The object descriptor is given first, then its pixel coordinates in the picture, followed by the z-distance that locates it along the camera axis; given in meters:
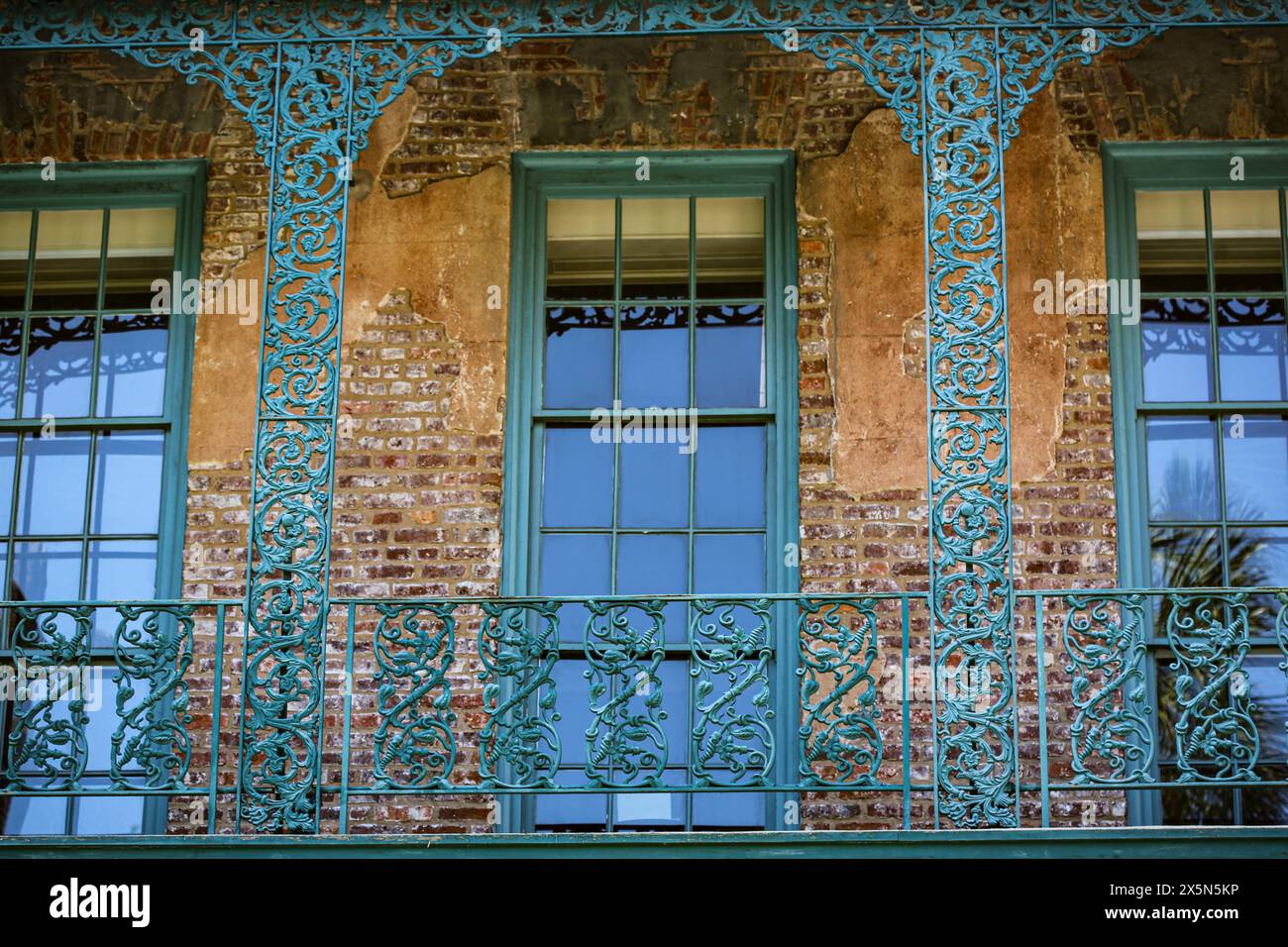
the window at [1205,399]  10.11
